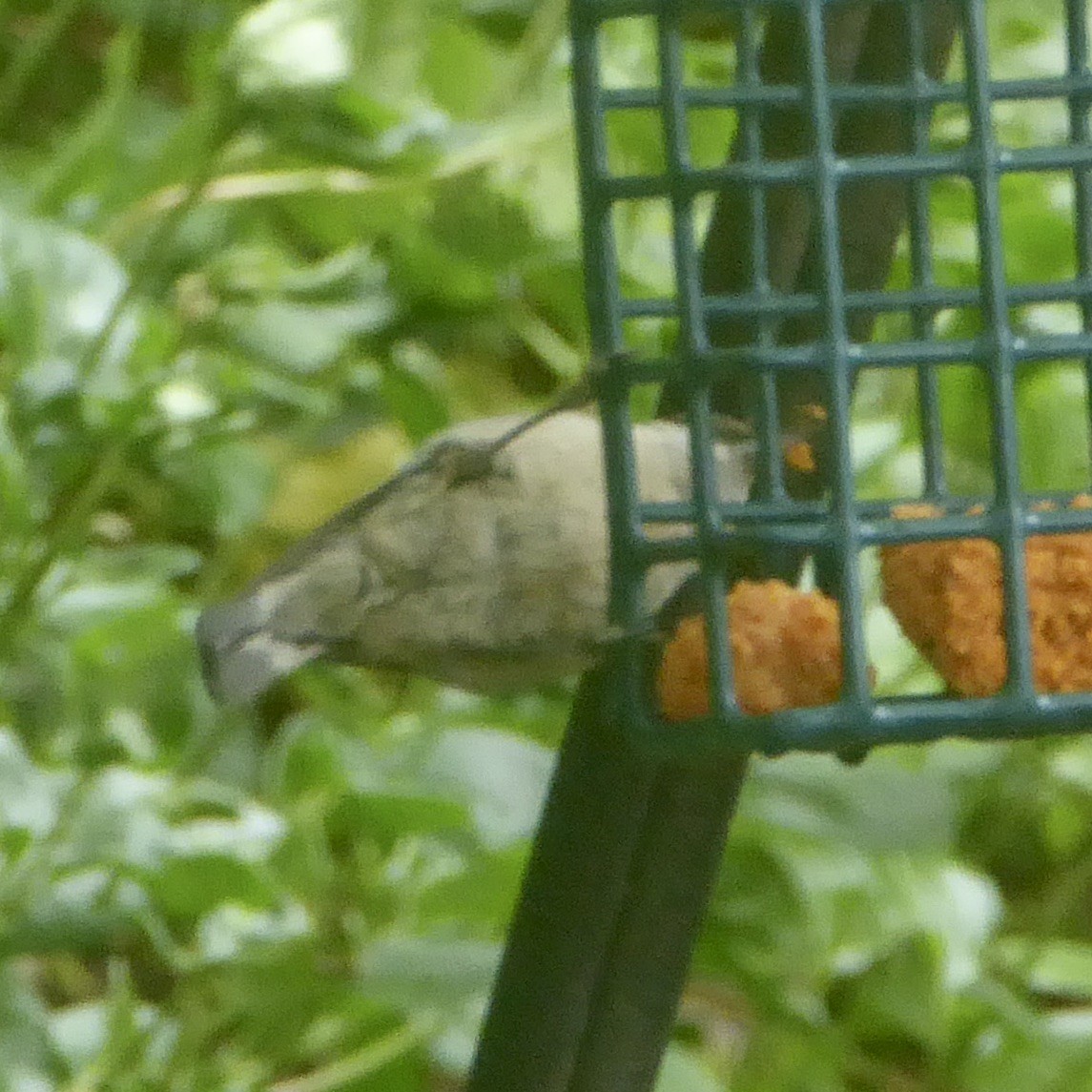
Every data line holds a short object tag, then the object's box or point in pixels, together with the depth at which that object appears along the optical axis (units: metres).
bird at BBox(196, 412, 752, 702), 2.57
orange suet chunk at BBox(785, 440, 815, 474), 2.56
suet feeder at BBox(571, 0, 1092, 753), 2.50
